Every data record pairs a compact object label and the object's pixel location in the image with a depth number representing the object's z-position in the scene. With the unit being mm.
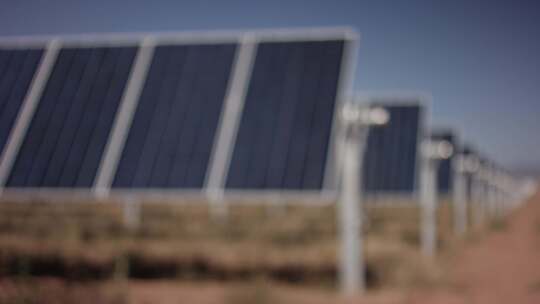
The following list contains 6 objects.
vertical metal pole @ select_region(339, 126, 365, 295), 9969
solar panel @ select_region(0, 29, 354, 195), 9648
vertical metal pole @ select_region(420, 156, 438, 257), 16453
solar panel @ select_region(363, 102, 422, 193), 18250
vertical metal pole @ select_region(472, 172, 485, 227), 33575
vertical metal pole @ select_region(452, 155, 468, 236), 25062
